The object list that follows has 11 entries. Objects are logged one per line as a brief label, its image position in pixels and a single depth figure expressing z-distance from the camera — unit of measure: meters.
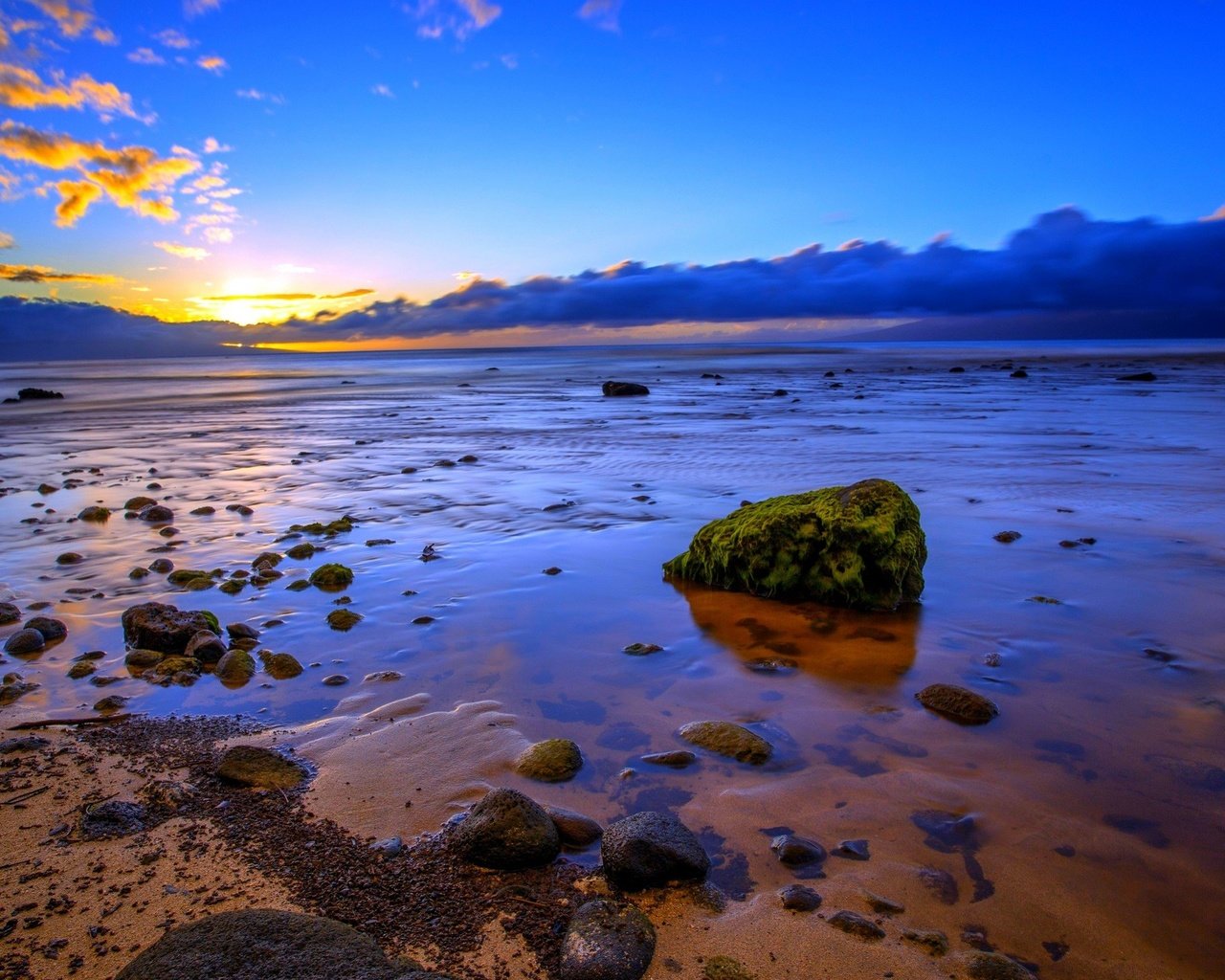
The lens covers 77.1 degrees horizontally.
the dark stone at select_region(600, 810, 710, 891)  2.52
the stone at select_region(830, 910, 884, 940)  2.34
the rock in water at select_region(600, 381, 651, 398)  30.83
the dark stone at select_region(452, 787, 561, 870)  2.64
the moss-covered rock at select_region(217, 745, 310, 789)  3.15
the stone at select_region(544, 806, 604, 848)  2.80
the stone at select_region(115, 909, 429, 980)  1.95
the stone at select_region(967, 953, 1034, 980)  2.17
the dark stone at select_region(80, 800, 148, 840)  2.80
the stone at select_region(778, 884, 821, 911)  2.45
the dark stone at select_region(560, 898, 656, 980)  2.16
